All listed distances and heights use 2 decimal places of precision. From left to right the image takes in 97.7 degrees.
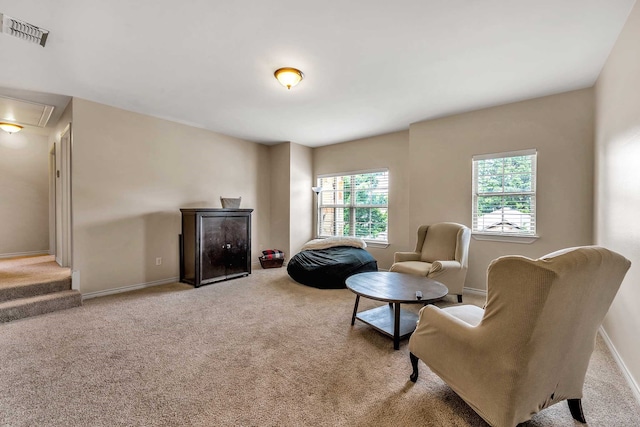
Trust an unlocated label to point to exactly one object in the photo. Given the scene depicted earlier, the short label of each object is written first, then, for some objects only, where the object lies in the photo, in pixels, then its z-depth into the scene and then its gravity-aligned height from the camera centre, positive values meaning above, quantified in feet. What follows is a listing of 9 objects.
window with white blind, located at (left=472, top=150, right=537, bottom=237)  11.89 +0.75
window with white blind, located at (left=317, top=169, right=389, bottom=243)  17.56 +0.36
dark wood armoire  14.01 -1.87
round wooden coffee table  7.70 -2.36
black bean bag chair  13.58 -2.82
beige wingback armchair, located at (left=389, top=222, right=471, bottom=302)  11.18 -2.05
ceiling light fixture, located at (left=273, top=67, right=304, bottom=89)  9.12 +4.48
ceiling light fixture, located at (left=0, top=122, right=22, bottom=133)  14.53 +4.36
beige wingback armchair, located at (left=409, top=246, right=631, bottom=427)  3.98 -1.96
